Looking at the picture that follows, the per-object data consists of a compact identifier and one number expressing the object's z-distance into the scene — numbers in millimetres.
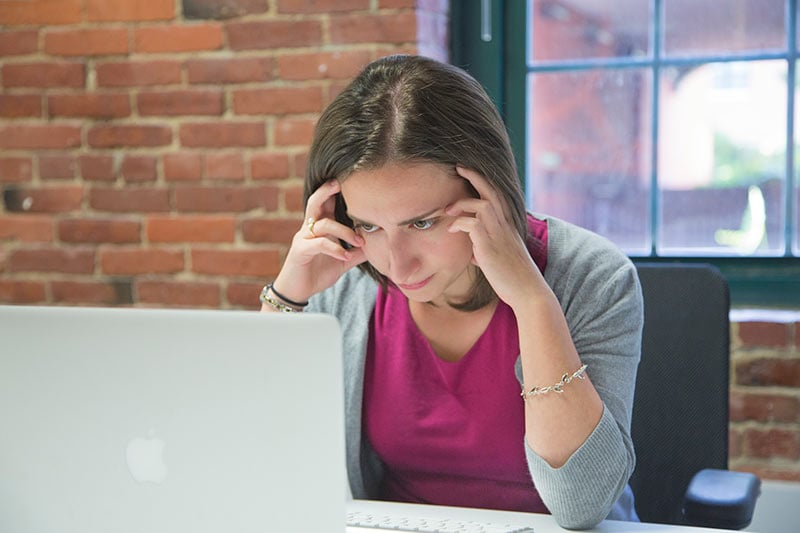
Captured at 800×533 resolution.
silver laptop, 807
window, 2160
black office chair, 1578
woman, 1283
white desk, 1209
